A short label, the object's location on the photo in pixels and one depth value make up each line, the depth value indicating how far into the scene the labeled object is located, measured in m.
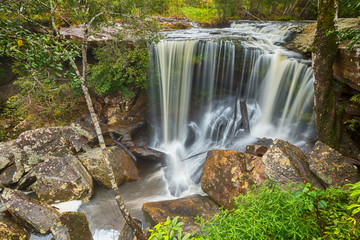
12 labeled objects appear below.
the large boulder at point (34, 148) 6.75
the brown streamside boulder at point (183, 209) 4.91
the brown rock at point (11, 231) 4.32
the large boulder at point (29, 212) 4.79
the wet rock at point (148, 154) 8.41
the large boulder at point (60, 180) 5.99
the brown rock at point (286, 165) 4.27
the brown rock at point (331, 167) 4.28
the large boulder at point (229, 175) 4.67
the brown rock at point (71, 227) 4.53
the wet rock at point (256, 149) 6.03
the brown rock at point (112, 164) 6.91
